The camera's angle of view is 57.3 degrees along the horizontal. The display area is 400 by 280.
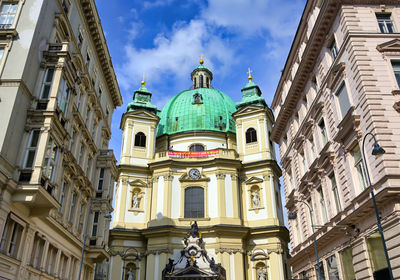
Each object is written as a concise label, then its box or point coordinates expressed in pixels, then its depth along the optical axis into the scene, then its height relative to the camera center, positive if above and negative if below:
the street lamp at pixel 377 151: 14.11 +6.14
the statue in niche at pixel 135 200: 46.75 +14.98
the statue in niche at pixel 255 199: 46.12 +14.82
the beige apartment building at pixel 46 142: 16.20 +8.77
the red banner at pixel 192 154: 49.09 +21.17
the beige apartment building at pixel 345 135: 16.48 +9.48
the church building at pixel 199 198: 41.84 +14.94
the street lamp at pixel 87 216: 25.65 +7.56
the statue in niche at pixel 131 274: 42.30 +5.92
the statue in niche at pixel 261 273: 41.66 +5.85
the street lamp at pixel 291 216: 24.73 +7.04
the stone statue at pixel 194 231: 41.56 +10.16
